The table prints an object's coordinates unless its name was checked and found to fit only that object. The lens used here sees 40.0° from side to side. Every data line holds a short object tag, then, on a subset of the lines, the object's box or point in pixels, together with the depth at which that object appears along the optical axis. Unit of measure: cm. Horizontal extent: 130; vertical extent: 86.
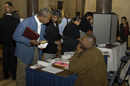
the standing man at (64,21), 789
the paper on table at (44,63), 328
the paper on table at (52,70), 296
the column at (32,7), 1046
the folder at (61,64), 333
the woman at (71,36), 489
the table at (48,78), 279
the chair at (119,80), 369
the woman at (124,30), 857
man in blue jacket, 317
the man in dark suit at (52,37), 410
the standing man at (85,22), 611
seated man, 245
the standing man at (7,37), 478
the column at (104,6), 637
